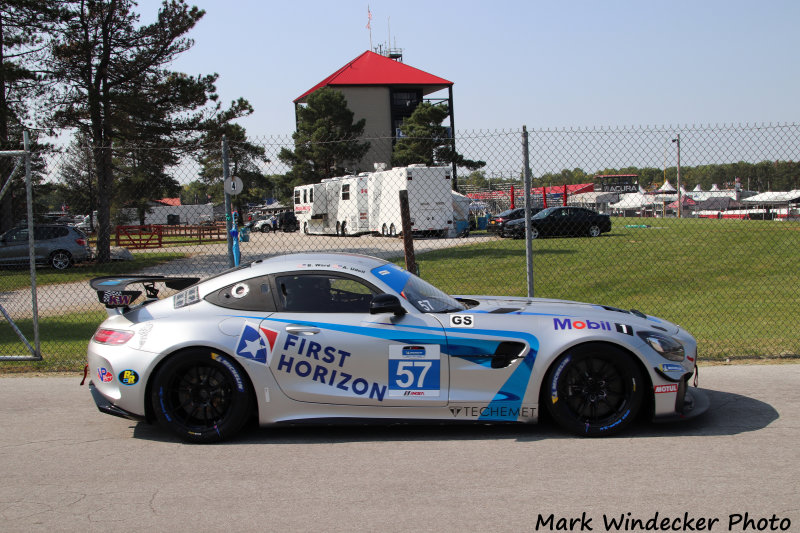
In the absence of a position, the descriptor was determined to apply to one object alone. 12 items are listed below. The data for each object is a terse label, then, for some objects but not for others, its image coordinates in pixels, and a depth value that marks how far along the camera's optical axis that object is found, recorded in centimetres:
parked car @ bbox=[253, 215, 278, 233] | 4731
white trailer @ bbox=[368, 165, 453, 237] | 2698
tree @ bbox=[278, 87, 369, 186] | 4856
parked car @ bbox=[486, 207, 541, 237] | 3027
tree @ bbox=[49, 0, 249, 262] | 2444
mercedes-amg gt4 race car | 502
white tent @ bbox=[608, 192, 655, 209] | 5824
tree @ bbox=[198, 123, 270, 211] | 1129
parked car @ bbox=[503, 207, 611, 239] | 2758
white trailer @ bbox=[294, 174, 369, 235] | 3189
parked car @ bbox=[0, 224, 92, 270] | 2323
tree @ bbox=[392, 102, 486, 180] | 4073
